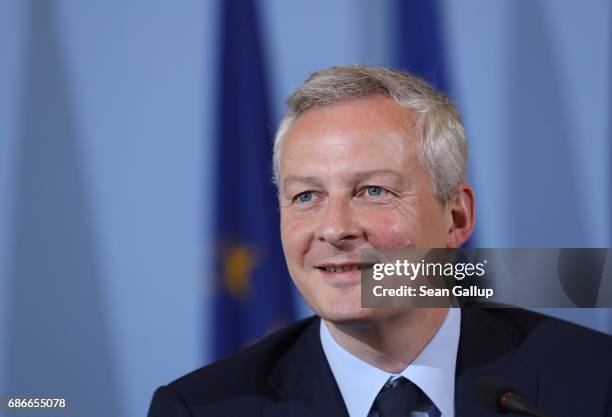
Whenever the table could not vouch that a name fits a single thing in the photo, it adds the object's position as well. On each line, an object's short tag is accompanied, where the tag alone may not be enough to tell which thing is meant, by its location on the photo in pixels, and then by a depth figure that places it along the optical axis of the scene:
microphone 2.60
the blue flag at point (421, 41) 3.15
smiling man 2.74
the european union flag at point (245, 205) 3.12
